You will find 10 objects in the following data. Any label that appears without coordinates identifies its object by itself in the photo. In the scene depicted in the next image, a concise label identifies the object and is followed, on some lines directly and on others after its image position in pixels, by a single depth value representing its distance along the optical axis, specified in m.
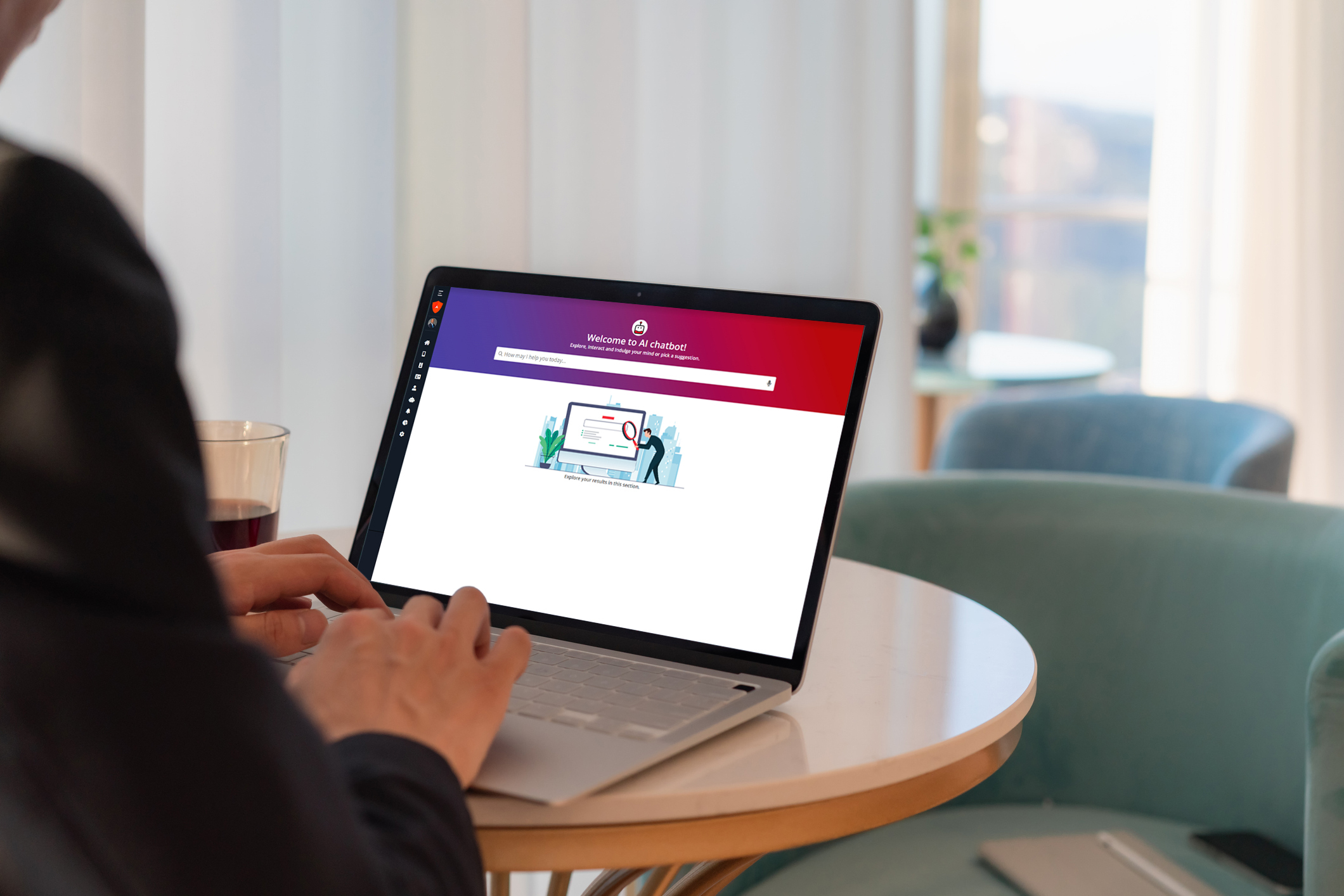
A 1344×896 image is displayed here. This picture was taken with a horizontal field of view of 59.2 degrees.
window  4.14
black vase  2.87
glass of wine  0.90
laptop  0.76
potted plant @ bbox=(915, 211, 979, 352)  2.88
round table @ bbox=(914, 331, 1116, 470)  2.48
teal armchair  1.20
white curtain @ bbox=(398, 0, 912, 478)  1.75
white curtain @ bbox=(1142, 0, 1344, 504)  3.75
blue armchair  2.09
